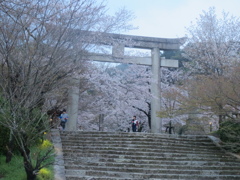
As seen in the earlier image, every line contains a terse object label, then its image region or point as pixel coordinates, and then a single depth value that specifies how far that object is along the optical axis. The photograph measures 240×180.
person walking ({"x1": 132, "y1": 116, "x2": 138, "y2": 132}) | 15.84
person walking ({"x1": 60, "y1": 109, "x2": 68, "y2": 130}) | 13.88
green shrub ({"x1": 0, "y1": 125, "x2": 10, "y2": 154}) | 8.41
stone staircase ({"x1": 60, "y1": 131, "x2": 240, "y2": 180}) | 9.03
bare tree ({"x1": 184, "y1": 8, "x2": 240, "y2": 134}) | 13.38
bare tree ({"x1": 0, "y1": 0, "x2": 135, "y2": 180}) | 6.86
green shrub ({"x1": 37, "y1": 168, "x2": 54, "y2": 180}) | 7.04
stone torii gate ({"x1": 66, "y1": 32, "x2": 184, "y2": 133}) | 15.61
